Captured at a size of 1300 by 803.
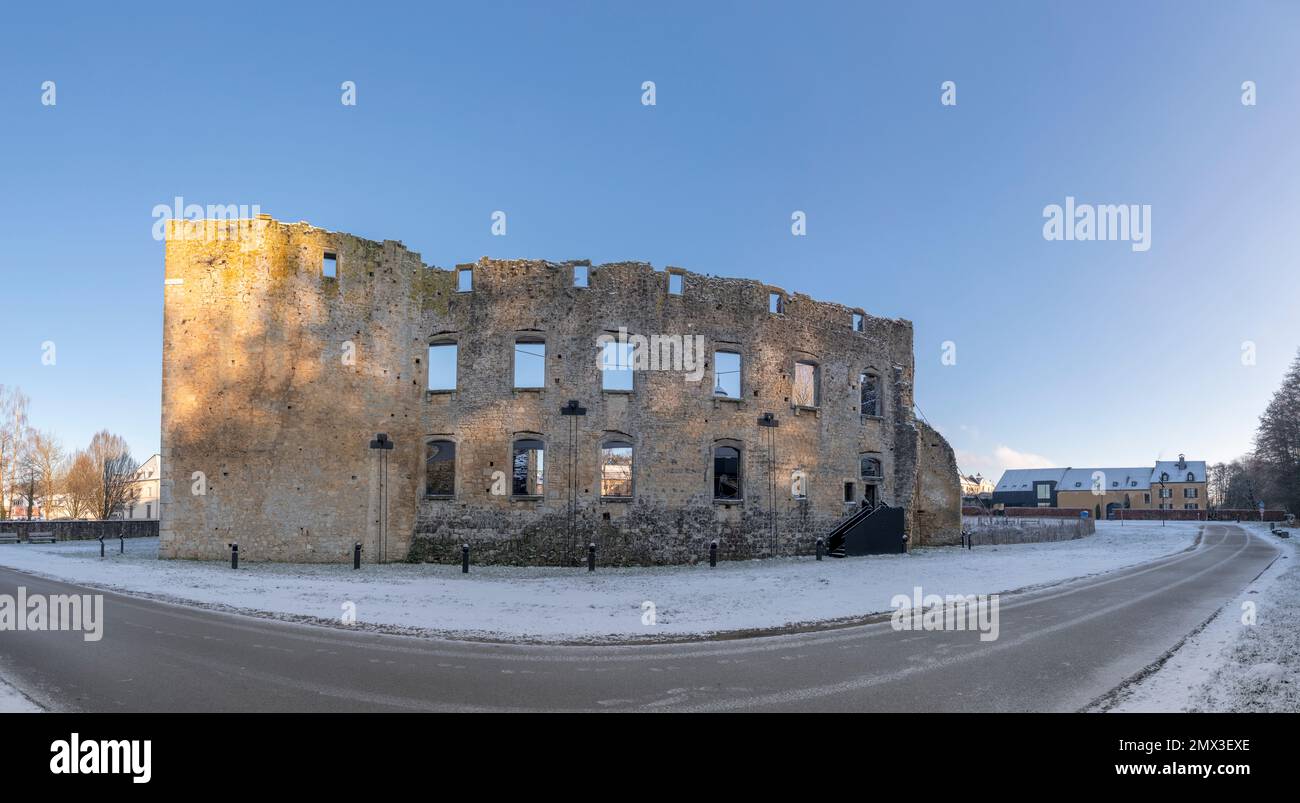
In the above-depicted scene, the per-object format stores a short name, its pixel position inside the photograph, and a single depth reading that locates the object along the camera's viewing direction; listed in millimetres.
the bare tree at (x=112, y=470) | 51562
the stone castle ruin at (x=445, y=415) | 21156
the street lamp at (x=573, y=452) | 22031
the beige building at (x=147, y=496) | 78875
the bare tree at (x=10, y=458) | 46625
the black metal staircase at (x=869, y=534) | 24703
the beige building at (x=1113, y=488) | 92438
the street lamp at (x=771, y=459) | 24453
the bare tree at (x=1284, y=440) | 49844
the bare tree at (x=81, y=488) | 51750
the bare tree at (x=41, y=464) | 48062
